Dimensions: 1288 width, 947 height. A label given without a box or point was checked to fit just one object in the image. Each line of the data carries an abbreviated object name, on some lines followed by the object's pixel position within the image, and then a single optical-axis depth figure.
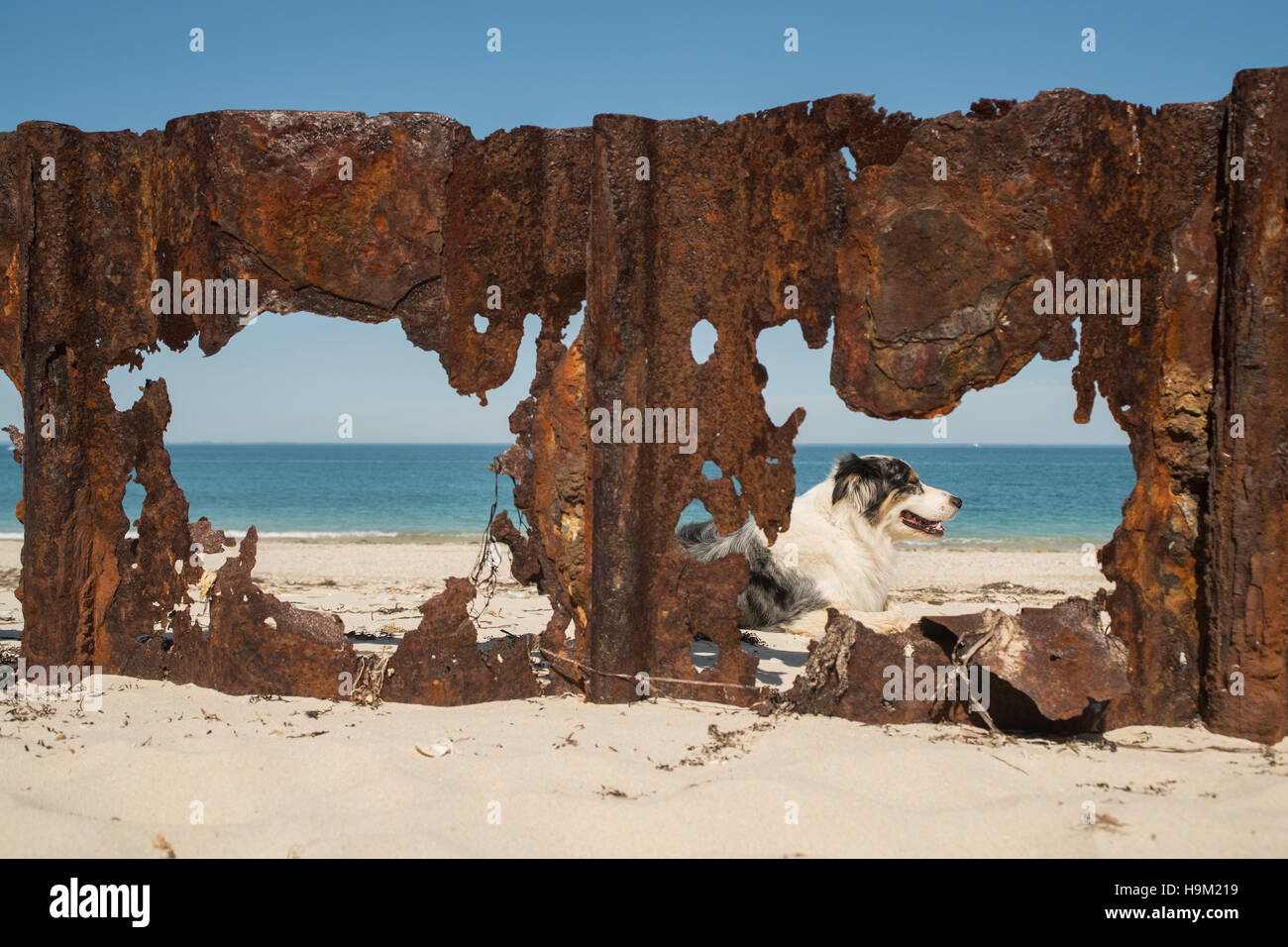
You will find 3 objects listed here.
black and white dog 6.43
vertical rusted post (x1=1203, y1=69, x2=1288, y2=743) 3.16
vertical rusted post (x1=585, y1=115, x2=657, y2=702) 3.57
